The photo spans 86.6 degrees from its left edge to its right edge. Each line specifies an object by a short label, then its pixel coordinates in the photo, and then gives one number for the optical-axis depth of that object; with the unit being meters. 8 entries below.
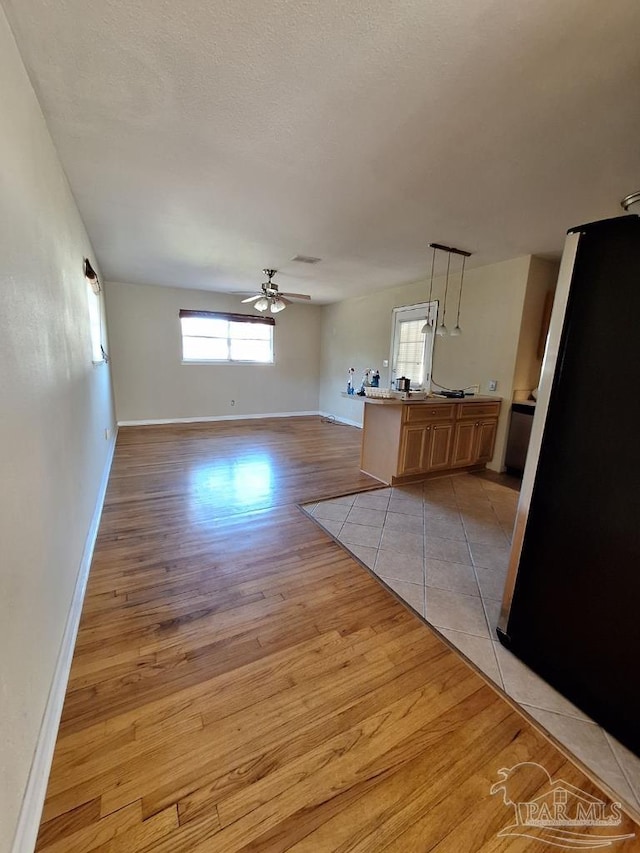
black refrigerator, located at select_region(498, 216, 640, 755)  1.20
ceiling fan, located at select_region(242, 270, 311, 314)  4.42
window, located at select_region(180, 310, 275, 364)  6.48
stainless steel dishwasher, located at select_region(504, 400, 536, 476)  3.98
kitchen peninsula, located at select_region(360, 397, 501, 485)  3.62
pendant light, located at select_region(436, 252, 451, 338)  4.13
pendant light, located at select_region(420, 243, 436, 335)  4.01
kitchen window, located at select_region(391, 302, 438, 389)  5.10
